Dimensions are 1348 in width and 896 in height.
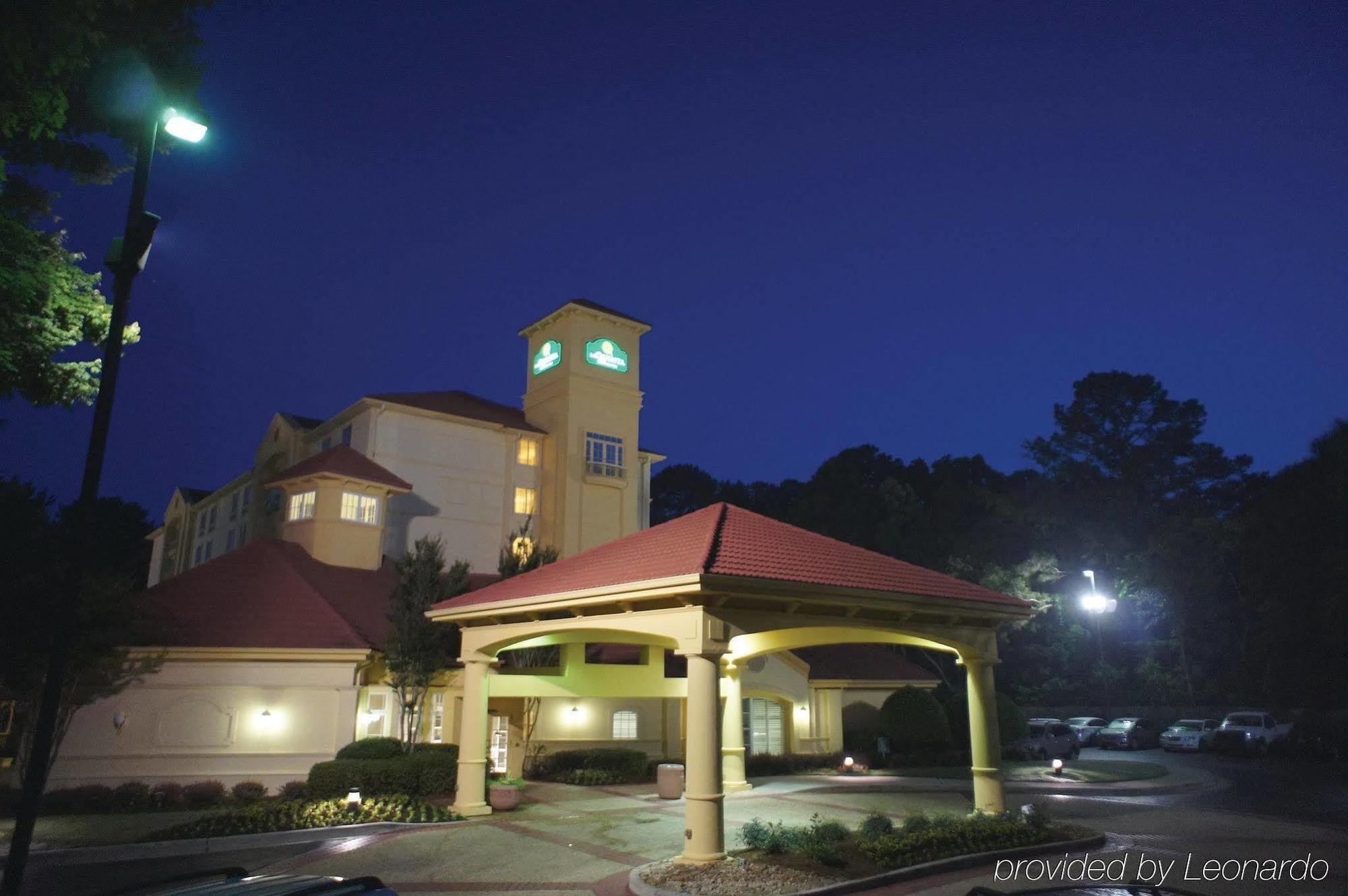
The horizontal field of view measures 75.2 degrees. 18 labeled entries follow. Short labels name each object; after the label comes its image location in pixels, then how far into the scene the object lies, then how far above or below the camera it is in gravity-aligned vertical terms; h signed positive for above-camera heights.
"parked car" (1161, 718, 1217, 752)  37.69 -1.70
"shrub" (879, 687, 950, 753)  30.62 -0.93
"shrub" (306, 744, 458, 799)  18.86 -1.74
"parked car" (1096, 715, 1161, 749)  39.19 -1.78
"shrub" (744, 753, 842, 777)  26.98 -2.12
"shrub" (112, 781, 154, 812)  19.00 -2.19
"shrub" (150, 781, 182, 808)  19.31 -2.17
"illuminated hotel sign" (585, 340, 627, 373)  38.88 +14.70
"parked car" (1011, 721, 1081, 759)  31.97 -1.75
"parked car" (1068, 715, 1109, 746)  40.62 -1.49
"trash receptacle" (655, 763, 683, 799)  19.84 -1.89
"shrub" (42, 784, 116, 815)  18.58 -2.20
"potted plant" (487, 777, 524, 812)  18.17 -2.06
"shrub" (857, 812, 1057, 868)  12.51 -2.12
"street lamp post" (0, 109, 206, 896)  7.44 +2.06
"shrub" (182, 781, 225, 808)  19.53 -2.18
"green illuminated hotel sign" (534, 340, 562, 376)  39.12 +14.76
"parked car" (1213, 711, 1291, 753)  35.81 -1.51
